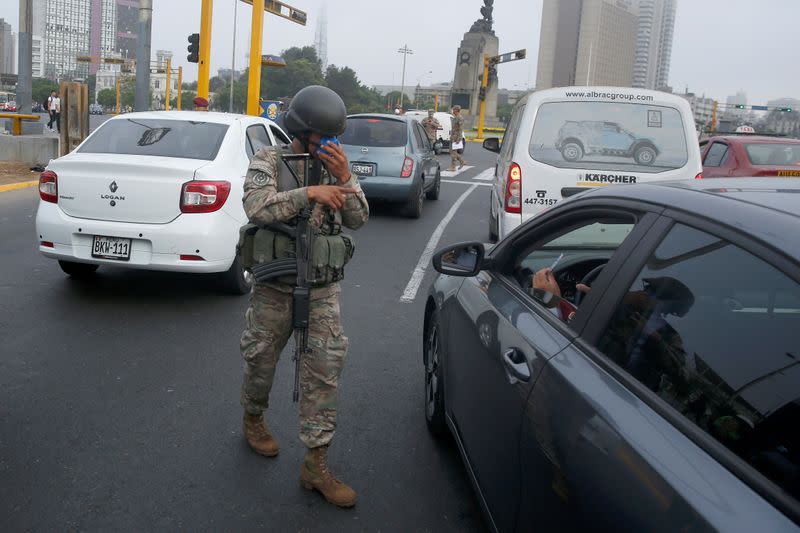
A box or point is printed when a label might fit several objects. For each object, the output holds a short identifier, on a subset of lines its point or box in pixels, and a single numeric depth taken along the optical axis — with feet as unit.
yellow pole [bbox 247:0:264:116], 76.84
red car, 41.01
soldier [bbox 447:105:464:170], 74.59
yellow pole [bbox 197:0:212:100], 68.85
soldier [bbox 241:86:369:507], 11.32
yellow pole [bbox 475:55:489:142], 175.94
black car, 5.68
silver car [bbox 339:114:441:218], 42.80
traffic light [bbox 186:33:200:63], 75.00
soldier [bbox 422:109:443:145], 82.33
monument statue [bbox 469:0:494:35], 230.68
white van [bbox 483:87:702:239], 24.62
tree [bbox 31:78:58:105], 373.61
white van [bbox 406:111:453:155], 131.60
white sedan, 21.18
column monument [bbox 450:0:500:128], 225.35
